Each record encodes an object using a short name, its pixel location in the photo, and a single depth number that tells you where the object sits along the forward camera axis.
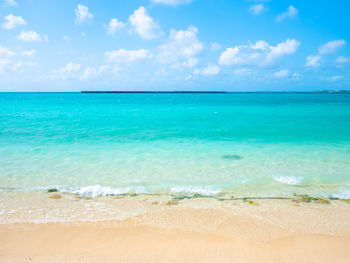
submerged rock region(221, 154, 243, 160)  13.39
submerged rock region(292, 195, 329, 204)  7.86
